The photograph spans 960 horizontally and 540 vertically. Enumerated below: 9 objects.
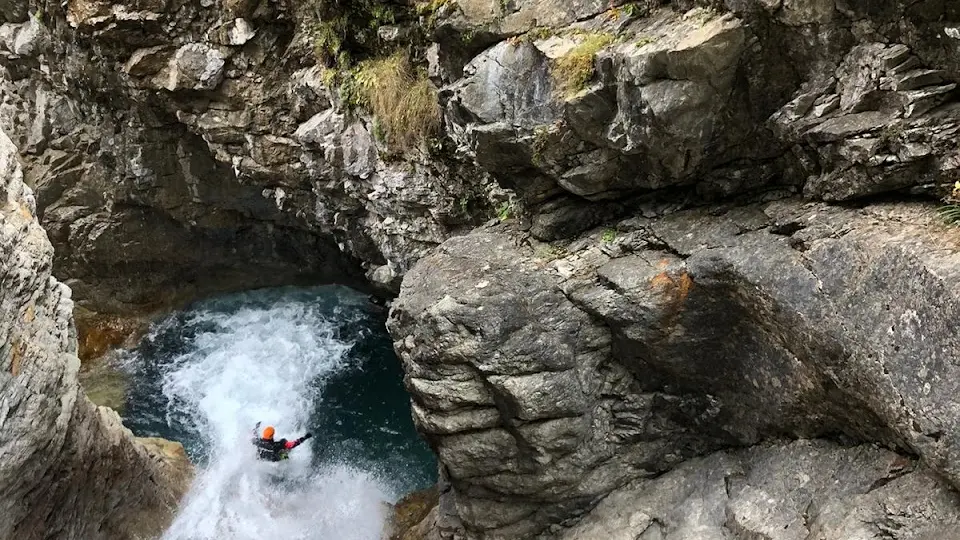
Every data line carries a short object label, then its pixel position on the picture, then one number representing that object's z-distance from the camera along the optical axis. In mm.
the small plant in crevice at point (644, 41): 6891
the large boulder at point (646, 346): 6082
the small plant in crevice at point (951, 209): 5621
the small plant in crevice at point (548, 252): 8586
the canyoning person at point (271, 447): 14336
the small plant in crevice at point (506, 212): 9922
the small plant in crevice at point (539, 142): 8047
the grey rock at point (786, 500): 5715
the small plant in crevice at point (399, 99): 11625
